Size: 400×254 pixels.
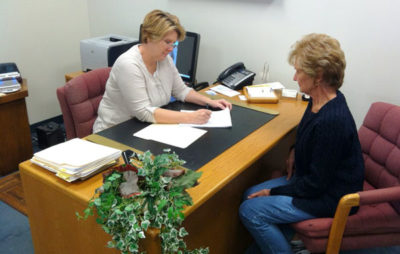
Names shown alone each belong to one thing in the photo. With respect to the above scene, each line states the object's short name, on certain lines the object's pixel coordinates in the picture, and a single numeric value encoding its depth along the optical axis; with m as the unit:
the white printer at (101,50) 2.74
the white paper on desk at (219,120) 1.70
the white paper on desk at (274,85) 2.31
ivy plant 0.95
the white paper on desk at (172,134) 1.50
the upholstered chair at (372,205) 1.28
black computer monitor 2.48
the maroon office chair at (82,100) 1.85
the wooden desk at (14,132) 2.45
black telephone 2.37
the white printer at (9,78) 2.43
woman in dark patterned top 1.32
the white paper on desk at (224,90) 2.26
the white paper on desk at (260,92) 2.15
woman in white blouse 1.67
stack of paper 1.16
